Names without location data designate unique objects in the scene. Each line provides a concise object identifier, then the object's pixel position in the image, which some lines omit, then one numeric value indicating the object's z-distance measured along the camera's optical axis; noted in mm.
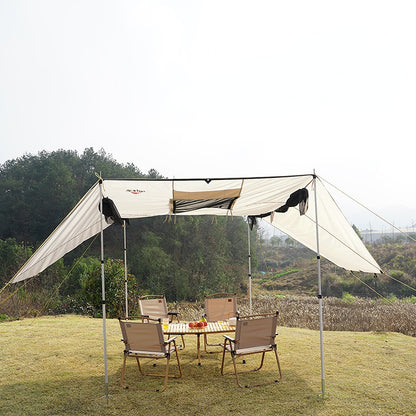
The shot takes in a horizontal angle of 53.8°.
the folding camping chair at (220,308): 5818
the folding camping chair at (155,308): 5922
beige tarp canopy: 4250
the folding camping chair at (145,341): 3961
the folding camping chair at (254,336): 4074
